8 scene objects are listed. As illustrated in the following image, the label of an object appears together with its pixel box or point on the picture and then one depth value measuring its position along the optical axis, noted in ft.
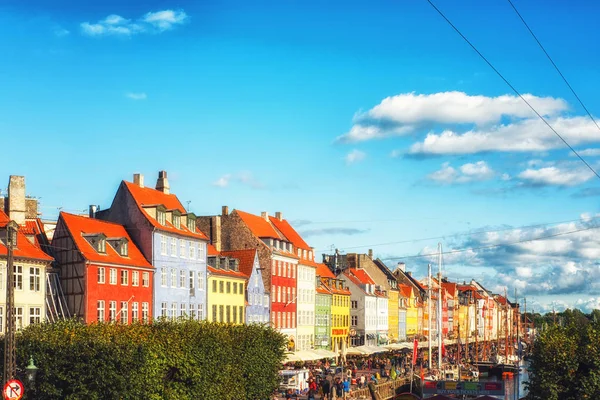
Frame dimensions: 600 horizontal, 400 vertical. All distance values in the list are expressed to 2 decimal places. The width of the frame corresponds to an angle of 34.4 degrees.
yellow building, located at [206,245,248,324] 275.39
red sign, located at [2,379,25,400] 105.91
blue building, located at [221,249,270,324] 301.22
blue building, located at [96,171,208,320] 244.42
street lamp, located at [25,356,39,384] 114.41
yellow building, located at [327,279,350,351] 400.26
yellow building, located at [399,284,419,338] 545.03
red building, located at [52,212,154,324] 212.43
